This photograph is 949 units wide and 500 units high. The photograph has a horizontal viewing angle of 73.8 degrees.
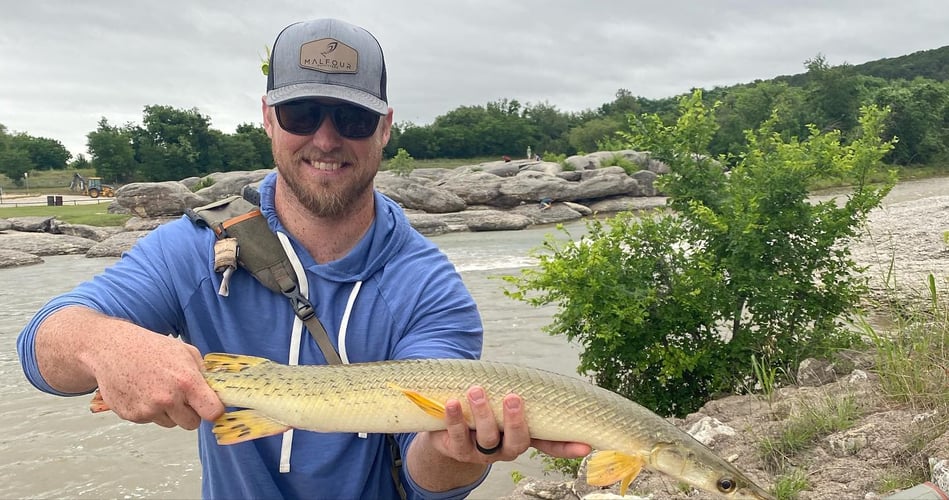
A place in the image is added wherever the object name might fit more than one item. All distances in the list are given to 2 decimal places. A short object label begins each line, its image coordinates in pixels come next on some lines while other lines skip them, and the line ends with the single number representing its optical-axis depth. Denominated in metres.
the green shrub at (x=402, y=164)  51.97
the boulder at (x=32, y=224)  33.59
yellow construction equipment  62.06
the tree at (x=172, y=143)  77.94
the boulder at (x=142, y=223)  34.12
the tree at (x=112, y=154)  73.75
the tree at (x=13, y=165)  74.31
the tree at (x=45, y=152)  91.50
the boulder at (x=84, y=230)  32.72
